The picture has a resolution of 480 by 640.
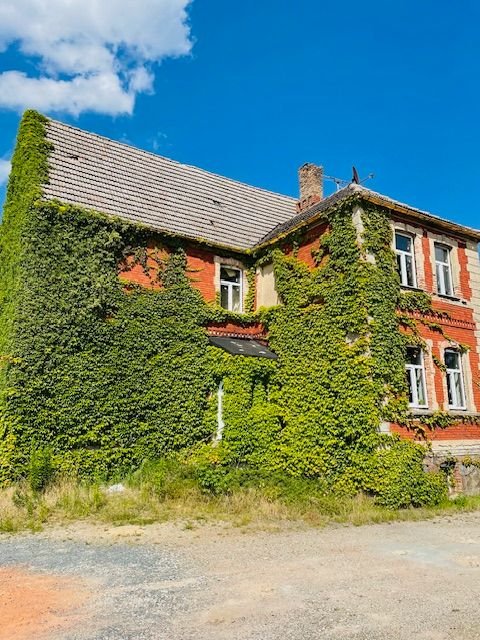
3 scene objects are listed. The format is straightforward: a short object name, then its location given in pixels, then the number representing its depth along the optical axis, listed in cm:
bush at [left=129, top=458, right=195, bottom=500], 1261
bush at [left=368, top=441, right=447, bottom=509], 1243
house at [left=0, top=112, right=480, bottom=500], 1366
